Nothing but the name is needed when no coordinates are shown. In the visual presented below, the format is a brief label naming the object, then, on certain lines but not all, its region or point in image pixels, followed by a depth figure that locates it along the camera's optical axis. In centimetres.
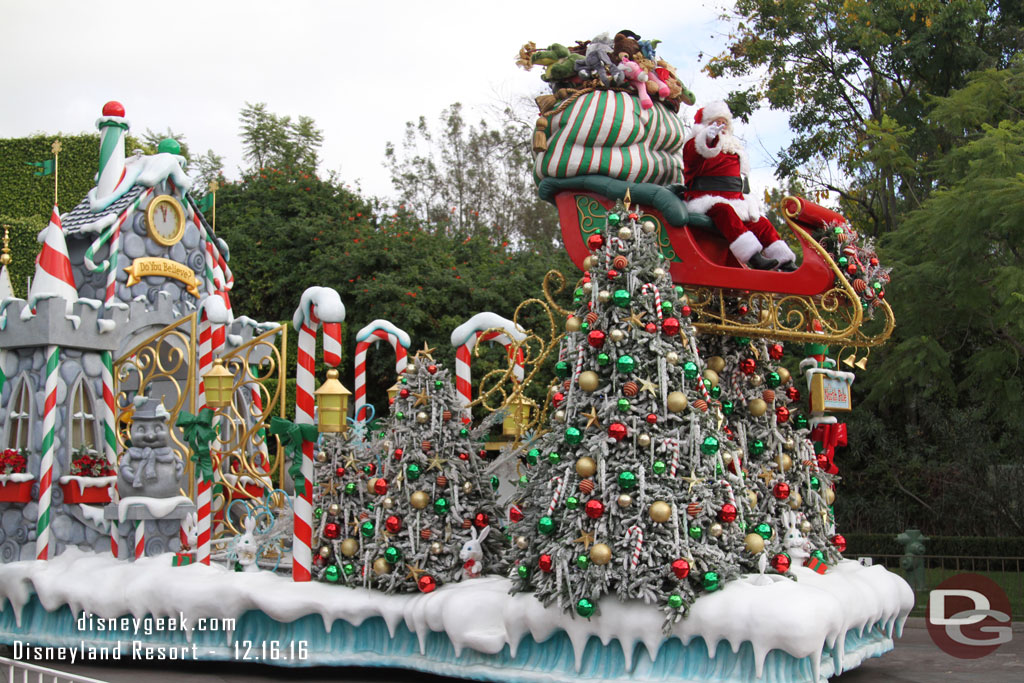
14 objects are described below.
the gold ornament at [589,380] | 752
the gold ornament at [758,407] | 872
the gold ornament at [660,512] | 704
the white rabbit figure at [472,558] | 858
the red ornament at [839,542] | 899
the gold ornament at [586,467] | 730
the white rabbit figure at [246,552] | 936
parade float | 718
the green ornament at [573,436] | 740
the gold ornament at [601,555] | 704
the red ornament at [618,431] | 730
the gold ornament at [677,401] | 738
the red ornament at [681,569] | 688
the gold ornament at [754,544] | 748
